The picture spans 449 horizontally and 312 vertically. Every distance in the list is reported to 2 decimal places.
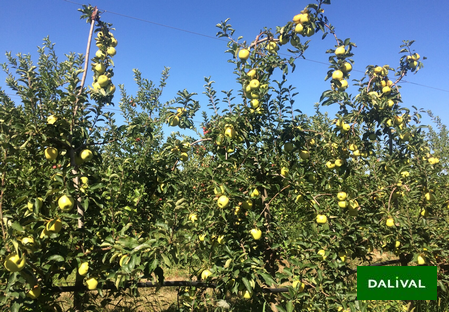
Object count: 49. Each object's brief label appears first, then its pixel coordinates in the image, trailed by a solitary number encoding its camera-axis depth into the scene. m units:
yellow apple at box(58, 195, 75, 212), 1.69
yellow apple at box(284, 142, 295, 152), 2.55
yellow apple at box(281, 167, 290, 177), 2.57
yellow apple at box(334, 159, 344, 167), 2.65
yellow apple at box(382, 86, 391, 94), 2.88
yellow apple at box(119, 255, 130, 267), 1.64
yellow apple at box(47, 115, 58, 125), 1.89
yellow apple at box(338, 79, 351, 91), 2.76
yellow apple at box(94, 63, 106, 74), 2.34
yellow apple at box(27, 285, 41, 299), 1.80
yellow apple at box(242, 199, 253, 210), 2.23
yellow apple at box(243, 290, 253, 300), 1.96
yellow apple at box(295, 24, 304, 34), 2.45
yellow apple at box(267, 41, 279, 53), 2.65
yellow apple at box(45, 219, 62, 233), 1.73
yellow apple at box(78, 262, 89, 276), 1.90
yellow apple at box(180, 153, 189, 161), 2.56
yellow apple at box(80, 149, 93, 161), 2.08
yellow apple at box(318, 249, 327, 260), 2.12
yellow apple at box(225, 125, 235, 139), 2.25
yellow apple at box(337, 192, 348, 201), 2.35
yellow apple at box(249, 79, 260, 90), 2.37
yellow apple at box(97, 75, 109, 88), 2.31
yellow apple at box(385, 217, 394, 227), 2.39
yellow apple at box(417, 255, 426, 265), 2.29
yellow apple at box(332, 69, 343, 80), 2.75
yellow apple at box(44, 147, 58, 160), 1.95
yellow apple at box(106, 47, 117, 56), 2.43
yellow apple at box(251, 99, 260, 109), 2.46
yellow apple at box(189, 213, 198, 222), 2.41
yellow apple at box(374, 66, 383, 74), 2.88
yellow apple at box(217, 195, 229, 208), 1.96
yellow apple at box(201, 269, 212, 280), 2.13
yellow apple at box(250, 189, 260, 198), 2.12
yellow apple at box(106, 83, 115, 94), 2.35
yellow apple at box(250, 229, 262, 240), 2.07
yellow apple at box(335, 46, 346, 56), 2.72
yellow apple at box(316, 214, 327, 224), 2.31
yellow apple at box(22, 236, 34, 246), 1.66
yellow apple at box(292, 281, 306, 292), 2.07
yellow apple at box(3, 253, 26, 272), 1.46
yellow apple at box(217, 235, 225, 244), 2.36
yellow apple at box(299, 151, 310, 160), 2.61
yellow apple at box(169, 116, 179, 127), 2.79
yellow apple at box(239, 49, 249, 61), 2.50
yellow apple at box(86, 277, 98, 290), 1.94
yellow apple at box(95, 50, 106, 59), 2.41
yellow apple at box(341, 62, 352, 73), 2.72
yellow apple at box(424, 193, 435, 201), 2.62
